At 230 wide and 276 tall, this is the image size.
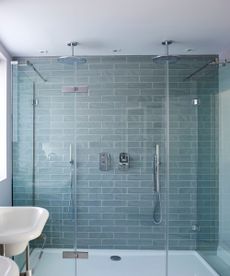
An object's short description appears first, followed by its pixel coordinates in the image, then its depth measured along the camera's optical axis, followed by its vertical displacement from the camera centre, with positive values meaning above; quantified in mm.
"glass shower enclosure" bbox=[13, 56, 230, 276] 2820 -238
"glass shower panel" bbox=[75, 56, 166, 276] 2861 -238
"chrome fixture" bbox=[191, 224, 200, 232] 2850 -1099
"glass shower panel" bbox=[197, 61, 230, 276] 2699 -417
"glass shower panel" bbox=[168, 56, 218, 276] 2801 -253
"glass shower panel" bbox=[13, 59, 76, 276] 2793 -237
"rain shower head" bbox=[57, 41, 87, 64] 2482 +807
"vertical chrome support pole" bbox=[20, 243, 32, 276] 1729 -978
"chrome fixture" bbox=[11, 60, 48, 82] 2611 +783
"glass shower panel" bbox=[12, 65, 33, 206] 2652 -24
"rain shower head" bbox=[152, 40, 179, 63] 2482 +847
